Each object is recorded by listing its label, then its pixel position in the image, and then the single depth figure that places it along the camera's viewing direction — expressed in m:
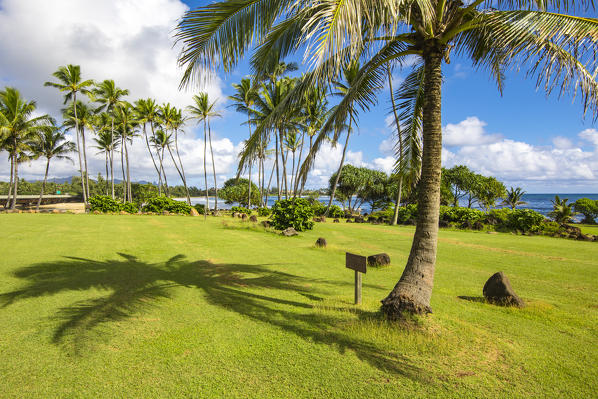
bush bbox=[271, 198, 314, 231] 17.53
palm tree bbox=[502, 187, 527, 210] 41.16
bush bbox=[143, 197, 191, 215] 30.19
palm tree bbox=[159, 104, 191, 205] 41.00
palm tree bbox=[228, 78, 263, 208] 28.59
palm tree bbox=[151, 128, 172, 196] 46.25
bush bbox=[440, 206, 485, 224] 22.89
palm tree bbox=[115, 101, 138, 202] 38.50
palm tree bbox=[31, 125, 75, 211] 39.25
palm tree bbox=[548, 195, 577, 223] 22.18
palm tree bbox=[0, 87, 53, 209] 29.50
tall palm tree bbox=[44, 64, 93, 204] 30.94
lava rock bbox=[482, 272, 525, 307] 5.51
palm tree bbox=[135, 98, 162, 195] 39.88
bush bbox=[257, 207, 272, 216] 30.88
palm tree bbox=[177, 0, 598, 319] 4.01
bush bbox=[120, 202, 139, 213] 30.11
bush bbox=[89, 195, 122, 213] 28.20
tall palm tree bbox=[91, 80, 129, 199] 35.50
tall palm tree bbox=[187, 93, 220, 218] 36.42
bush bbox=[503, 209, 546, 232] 18.98
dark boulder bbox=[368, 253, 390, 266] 9.30
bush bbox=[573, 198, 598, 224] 30.61
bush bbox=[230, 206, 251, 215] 34.68
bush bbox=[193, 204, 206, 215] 36.31
